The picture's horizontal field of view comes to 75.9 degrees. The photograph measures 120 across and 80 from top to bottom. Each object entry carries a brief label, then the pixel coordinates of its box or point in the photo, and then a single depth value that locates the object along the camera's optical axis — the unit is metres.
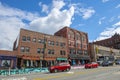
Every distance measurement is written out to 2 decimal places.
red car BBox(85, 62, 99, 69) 17.42
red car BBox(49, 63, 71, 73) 12.45
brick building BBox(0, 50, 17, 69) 16.70
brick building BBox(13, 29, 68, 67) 18.78
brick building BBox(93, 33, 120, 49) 44.39
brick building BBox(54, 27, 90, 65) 25.12
